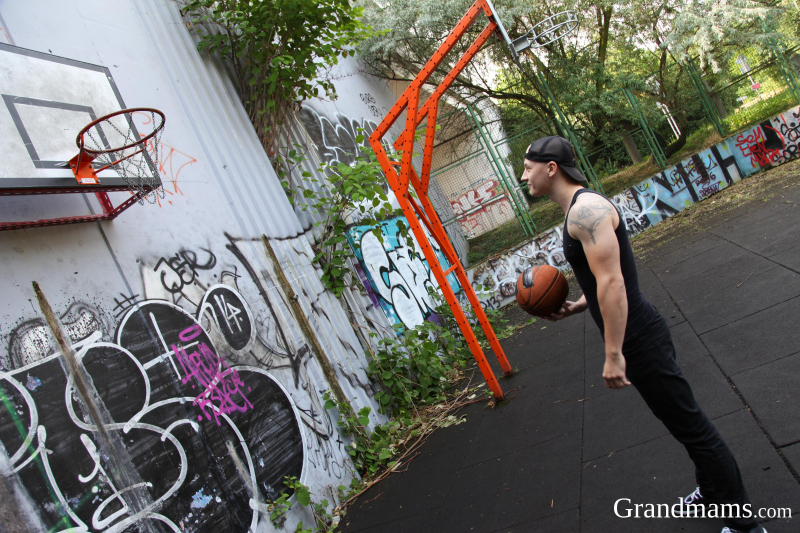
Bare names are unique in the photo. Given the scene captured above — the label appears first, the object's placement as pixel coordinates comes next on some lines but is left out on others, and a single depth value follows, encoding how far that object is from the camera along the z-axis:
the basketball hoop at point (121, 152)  3.36
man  2.32
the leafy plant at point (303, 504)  4.02
